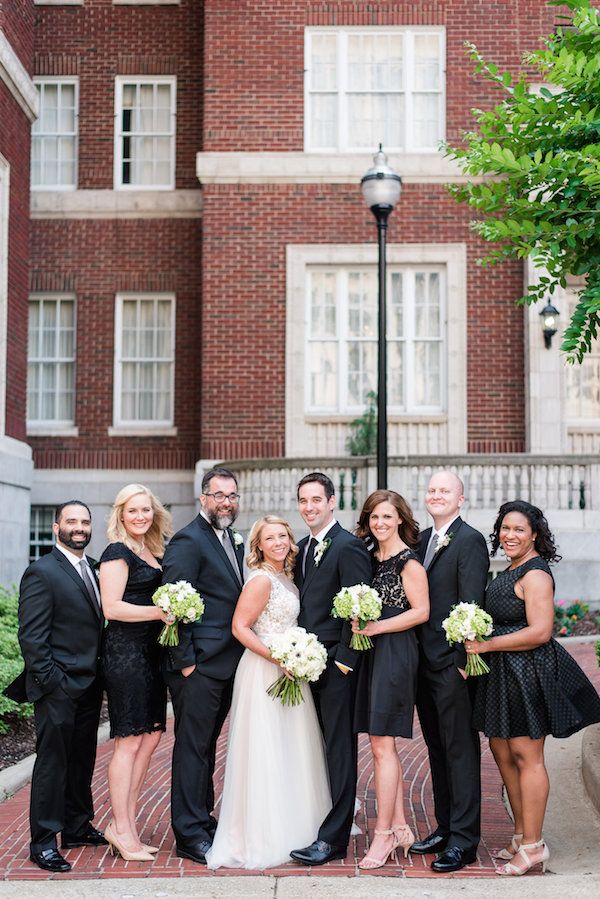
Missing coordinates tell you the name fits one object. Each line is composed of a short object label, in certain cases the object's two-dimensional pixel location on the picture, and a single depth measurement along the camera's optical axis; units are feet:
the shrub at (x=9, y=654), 30.27
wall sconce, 54.34
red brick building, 56.39
